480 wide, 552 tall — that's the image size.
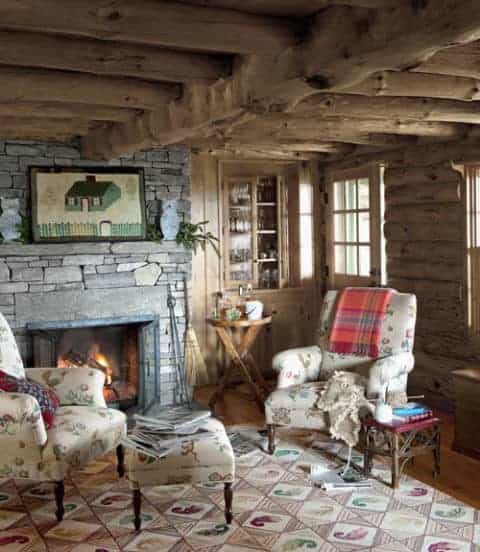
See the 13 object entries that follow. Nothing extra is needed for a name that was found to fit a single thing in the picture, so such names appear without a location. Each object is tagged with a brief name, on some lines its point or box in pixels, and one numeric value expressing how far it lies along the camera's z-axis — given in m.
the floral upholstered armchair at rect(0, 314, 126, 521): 3.43
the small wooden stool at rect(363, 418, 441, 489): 3.74
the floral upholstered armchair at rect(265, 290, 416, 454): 4.16
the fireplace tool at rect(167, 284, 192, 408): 5.56
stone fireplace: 5.08
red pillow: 3.62
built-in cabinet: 6.39
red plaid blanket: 4.54
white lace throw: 4.04
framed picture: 5.12
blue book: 3.87
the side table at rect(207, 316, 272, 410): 5.36
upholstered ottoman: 3.27
